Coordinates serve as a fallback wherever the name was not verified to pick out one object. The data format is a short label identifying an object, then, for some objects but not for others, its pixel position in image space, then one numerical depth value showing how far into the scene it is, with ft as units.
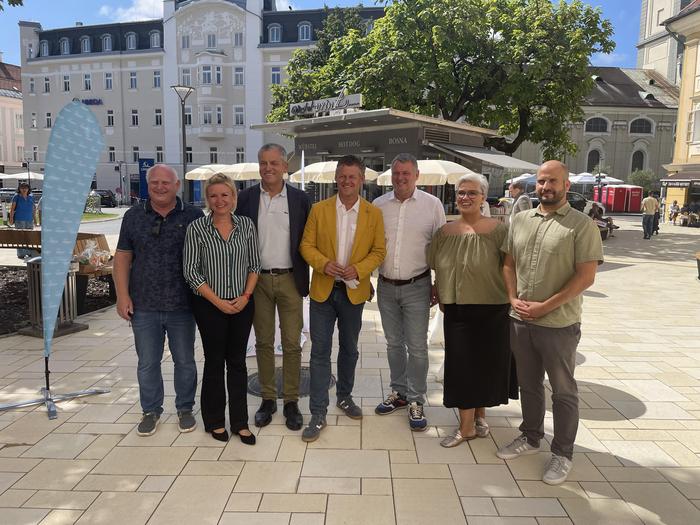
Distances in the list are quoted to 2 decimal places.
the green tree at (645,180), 148.46
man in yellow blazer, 11.59
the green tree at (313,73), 69.31
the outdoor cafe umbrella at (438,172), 34.86
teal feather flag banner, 12.41
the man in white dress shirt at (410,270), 11.95
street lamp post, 52.16
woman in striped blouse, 10.96
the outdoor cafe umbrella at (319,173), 41.16
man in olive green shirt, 9.43
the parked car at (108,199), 128.54
